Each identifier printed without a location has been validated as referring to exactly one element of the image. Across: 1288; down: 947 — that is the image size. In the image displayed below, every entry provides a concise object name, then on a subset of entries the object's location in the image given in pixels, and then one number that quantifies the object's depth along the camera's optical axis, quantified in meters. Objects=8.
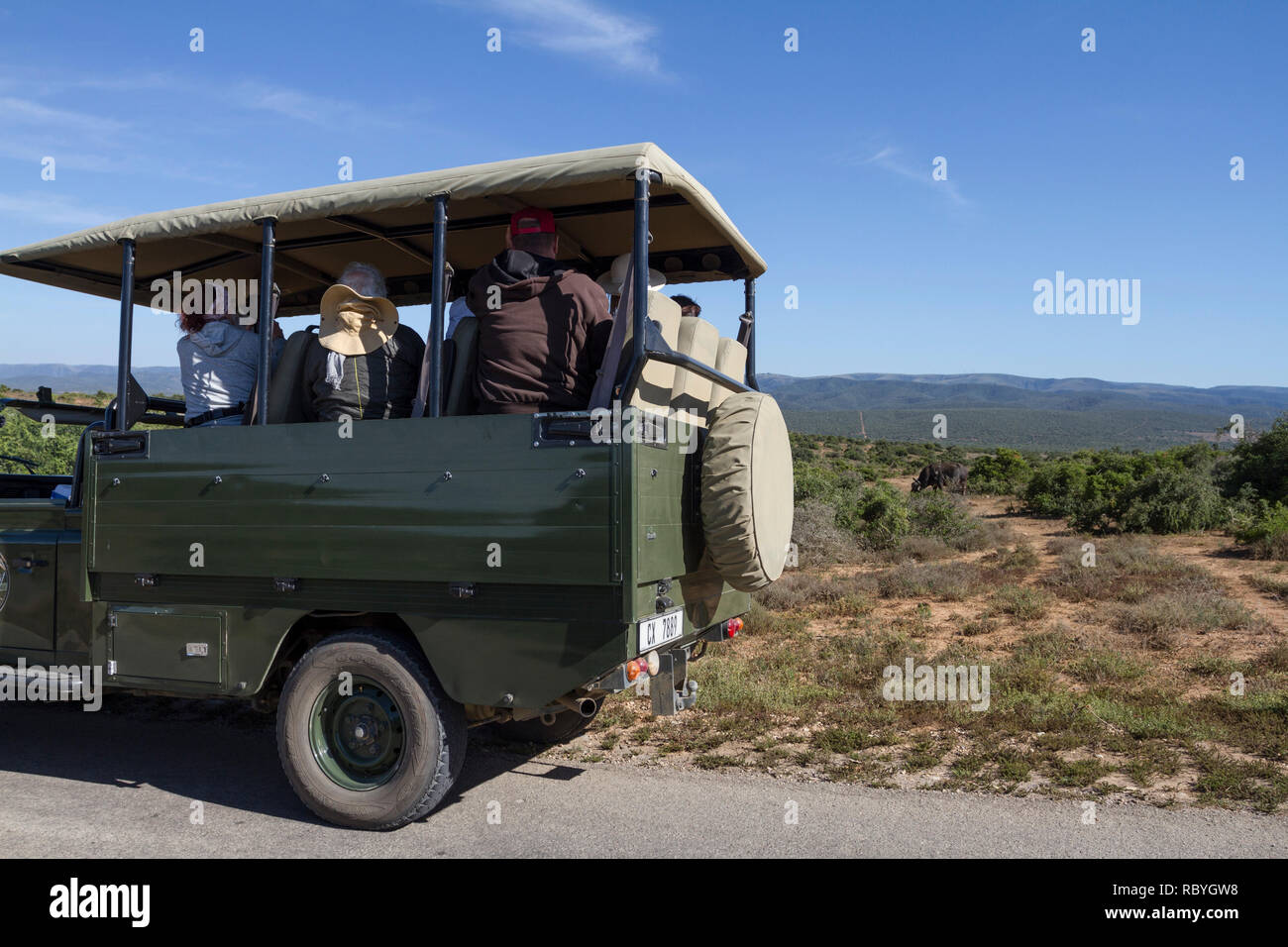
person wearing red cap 4.79
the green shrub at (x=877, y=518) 16.12
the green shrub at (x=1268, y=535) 13.32
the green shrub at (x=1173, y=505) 16.30
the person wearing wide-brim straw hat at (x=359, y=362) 5.15
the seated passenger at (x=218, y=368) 5.73
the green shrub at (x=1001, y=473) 28.27
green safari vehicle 4.42
